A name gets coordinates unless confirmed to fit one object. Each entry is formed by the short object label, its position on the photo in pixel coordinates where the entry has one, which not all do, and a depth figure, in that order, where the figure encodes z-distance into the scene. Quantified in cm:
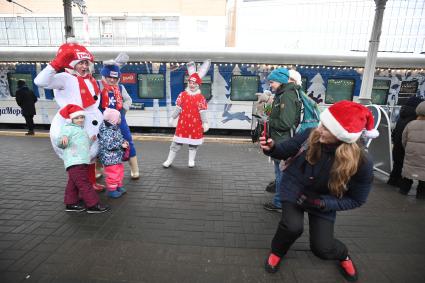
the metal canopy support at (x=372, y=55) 570
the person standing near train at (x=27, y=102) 770
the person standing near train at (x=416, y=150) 391
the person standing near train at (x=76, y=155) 315
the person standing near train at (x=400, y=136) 432
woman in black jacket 200
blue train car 801
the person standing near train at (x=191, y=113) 500
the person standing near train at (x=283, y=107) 302
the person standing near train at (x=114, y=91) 384
